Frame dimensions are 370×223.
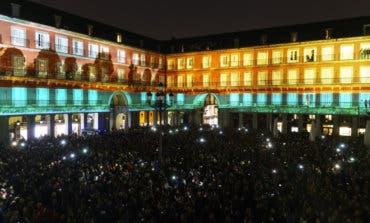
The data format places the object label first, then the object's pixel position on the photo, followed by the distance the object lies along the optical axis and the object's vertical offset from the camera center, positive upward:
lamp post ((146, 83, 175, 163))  16.75 +0.20
